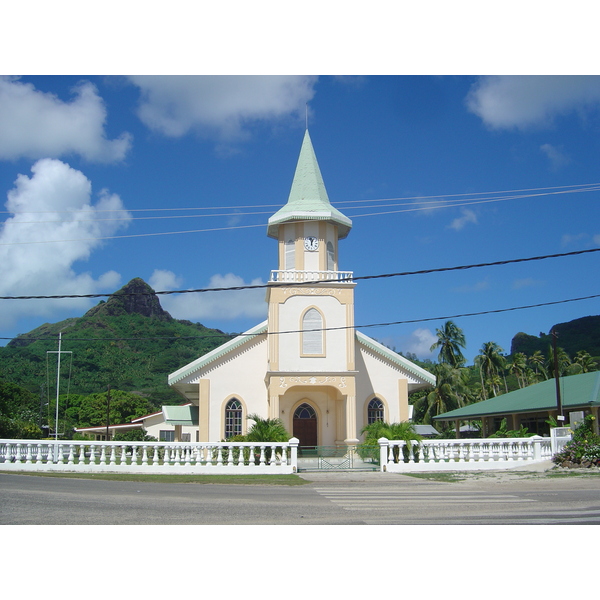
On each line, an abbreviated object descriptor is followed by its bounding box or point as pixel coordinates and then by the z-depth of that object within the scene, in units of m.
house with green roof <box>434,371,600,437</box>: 34.62
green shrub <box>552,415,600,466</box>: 20.91
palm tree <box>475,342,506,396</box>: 67.29
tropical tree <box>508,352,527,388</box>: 72.75
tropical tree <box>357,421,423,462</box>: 23.05
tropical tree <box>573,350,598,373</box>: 64.88
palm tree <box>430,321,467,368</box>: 61.59
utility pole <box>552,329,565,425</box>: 32.91
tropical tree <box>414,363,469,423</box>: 58.75
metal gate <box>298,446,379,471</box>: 23.12
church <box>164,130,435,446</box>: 28.78
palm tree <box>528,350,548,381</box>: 73.88
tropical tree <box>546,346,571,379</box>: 67.94
